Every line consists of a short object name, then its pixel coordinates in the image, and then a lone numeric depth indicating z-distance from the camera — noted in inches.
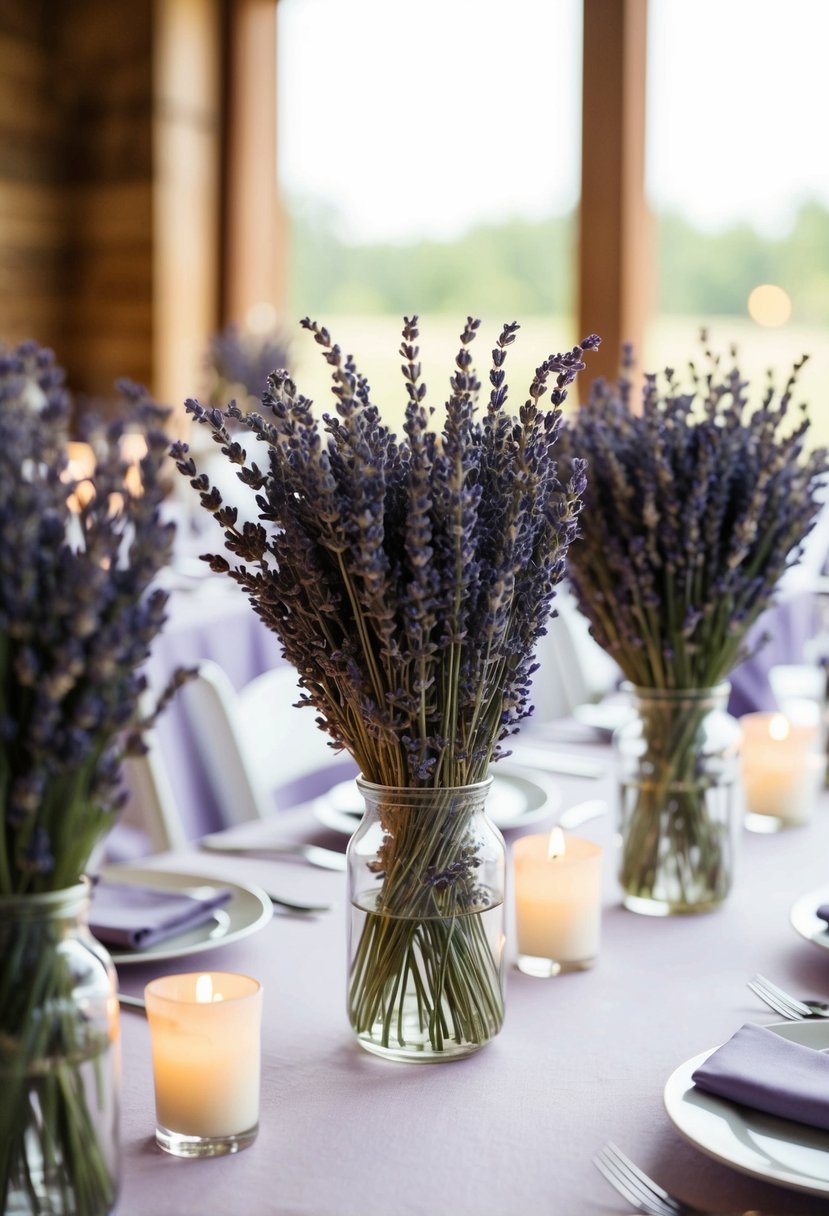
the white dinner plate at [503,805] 58.9
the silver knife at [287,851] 54.9
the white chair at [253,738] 74.9
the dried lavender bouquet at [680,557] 48.1
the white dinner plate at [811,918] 44.9
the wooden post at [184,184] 239.8
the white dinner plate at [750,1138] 30.3
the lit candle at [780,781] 61.1
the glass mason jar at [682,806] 50.3
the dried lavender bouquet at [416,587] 34.1
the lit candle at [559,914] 44.4
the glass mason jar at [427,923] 37.0
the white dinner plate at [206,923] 44.3
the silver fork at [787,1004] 40.6
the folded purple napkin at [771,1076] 32.3
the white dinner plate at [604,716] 76.8
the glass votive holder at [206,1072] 32.4
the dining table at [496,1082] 30.9
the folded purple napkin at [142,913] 44.6
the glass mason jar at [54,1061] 26.6
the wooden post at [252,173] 247.9
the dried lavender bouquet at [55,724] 25.2
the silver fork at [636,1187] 30.3
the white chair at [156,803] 74.0
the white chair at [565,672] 116.6
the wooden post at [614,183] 208.4
